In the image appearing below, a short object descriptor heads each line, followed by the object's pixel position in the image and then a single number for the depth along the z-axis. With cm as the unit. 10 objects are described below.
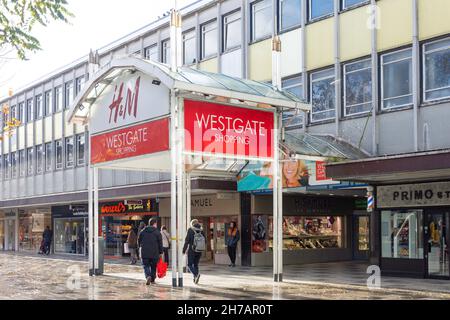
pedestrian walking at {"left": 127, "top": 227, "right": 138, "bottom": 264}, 2482
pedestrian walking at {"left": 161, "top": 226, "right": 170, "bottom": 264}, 1878
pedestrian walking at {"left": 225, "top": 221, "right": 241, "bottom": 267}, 2331
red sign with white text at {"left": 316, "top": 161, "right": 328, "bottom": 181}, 1841
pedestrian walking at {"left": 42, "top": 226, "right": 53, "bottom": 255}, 3528
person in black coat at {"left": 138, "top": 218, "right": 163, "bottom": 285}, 1545
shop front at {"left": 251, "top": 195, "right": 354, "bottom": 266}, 2381
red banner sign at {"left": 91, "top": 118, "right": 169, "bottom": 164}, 1488
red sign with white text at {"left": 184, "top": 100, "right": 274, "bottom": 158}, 1476
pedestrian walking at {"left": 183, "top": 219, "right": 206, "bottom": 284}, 1566
